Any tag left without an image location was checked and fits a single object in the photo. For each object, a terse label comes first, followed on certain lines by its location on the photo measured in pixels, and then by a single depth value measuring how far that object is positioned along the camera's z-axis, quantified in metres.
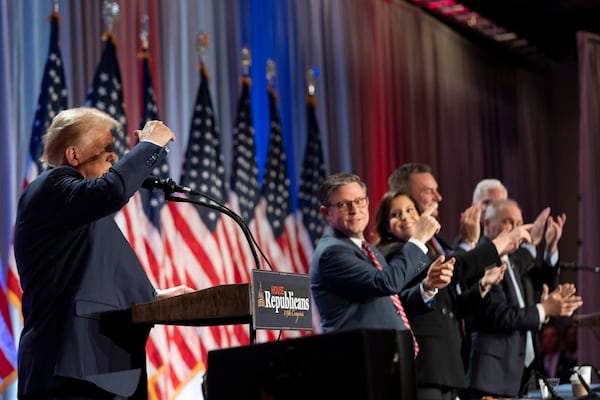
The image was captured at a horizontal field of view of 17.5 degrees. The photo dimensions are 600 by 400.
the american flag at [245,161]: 13.40
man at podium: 4.97
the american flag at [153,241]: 11.60
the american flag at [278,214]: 13.87
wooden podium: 4.70
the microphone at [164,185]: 5.12
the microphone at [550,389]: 6.97
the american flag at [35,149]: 9.80
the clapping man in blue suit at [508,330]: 8.59
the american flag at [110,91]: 11.33
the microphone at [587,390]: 7.11
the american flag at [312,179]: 14.66
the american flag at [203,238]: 12.28
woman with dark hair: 7.49
